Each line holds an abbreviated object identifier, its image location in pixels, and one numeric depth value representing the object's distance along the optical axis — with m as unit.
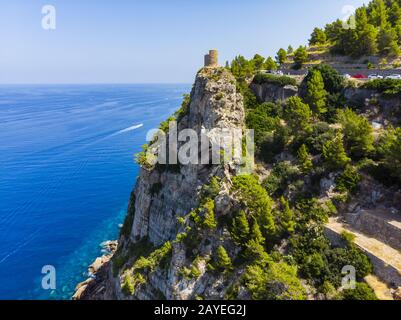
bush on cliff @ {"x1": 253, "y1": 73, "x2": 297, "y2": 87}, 51.78
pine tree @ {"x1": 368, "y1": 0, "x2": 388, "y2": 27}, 60.00
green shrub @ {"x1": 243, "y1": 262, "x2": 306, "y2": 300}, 26.45
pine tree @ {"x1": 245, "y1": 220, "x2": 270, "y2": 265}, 29.80
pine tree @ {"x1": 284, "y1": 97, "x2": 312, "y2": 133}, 41.22
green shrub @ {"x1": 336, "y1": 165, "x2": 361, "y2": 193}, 34.66
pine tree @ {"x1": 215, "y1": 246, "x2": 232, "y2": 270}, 30.83
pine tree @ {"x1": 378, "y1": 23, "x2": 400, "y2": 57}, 53.62
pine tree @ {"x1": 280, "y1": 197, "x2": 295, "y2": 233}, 31.86
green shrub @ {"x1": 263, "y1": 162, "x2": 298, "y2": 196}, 37.91
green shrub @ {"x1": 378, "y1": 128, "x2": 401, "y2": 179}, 31.84
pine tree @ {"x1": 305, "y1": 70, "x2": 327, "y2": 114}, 44.25
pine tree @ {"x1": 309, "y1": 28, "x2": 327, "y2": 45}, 69.44
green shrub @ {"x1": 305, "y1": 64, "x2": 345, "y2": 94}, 47.84
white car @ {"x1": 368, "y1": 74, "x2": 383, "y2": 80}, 47.31
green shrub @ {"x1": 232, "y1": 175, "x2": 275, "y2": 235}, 31.67
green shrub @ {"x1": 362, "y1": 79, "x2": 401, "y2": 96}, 41.91
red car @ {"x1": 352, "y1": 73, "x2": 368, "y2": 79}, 50.75
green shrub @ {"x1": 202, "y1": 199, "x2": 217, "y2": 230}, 33.00
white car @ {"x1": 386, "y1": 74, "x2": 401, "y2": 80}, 44.88
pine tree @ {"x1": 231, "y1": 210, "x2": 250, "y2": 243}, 31.17
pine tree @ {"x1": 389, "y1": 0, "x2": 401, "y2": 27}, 61.84
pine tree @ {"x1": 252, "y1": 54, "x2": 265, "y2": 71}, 65.06
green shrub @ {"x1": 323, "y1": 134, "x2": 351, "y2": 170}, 35.31
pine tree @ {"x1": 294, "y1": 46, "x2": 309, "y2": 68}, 59.41
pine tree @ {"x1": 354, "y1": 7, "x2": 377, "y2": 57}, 54.10
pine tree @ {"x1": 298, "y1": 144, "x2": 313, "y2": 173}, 36.78
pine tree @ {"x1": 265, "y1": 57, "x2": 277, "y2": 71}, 63.28
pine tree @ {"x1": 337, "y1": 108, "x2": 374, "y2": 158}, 36.59
